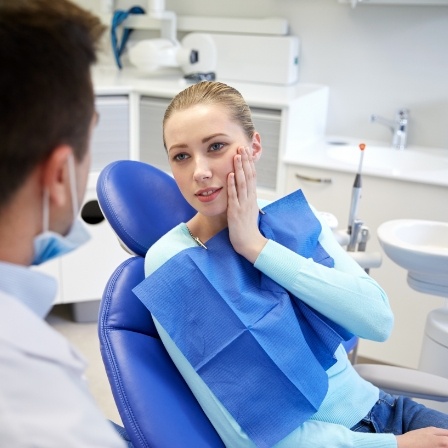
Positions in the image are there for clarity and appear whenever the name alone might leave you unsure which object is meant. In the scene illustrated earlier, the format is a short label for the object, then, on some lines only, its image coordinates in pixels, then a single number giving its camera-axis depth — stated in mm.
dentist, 631
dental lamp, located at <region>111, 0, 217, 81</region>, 2633
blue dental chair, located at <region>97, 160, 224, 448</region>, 989
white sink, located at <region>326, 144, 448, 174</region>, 2452
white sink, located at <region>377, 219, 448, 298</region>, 1537
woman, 1115
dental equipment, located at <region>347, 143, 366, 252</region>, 1634
